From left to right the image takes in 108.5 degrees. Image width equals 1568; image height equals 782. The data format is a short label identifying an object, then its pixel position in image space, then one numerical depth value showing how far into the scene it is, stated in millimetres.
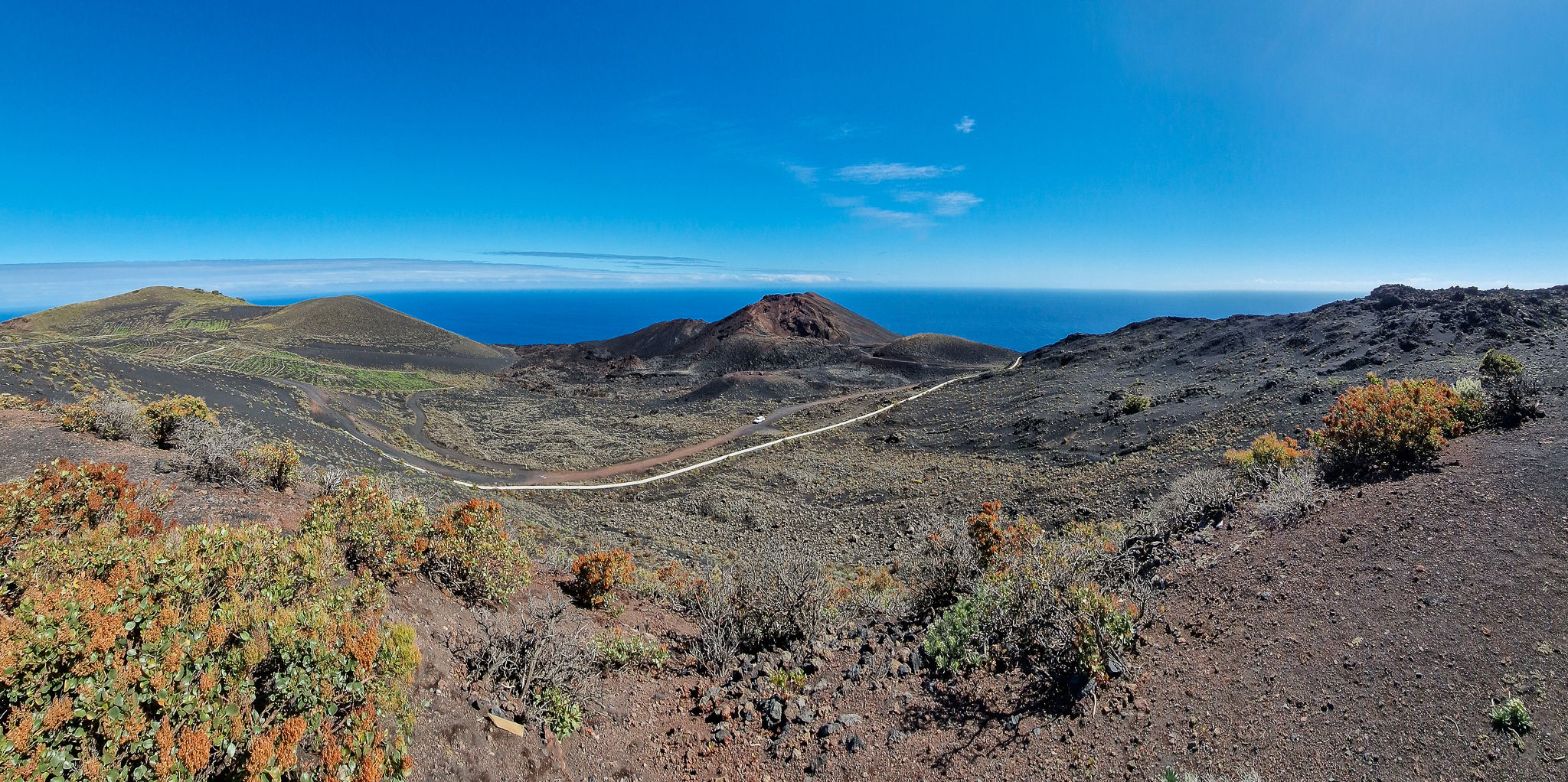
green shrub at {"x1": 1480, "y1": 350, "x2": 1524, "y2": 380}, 10604
